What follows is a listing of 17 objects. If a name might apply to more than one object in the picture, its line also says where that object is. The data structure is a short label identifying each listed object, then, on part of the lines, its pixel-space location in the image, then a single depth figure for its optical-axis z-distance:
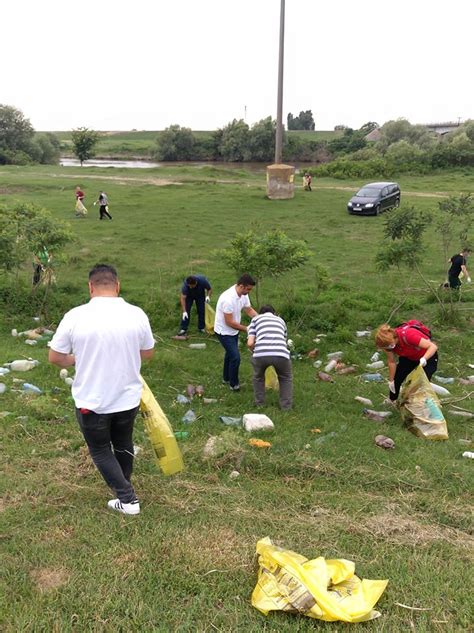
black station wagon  21.12
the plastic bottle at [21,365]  6.97
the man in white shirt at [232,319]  6.20
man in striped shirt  5.62
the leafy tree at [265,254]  8.06
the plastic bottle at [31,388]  6.02
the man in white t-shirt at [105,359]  3.21
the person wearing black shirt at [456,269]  10.18
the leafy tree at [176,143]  66.81
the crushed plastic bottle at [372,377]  7.10
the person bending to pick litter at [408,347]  5.34
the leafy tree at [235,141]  63.75
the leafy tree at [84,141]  52.06
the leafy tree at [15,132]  51.69
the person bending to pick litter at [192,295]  8.40
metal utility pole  21.27
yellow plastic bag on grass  2.59
